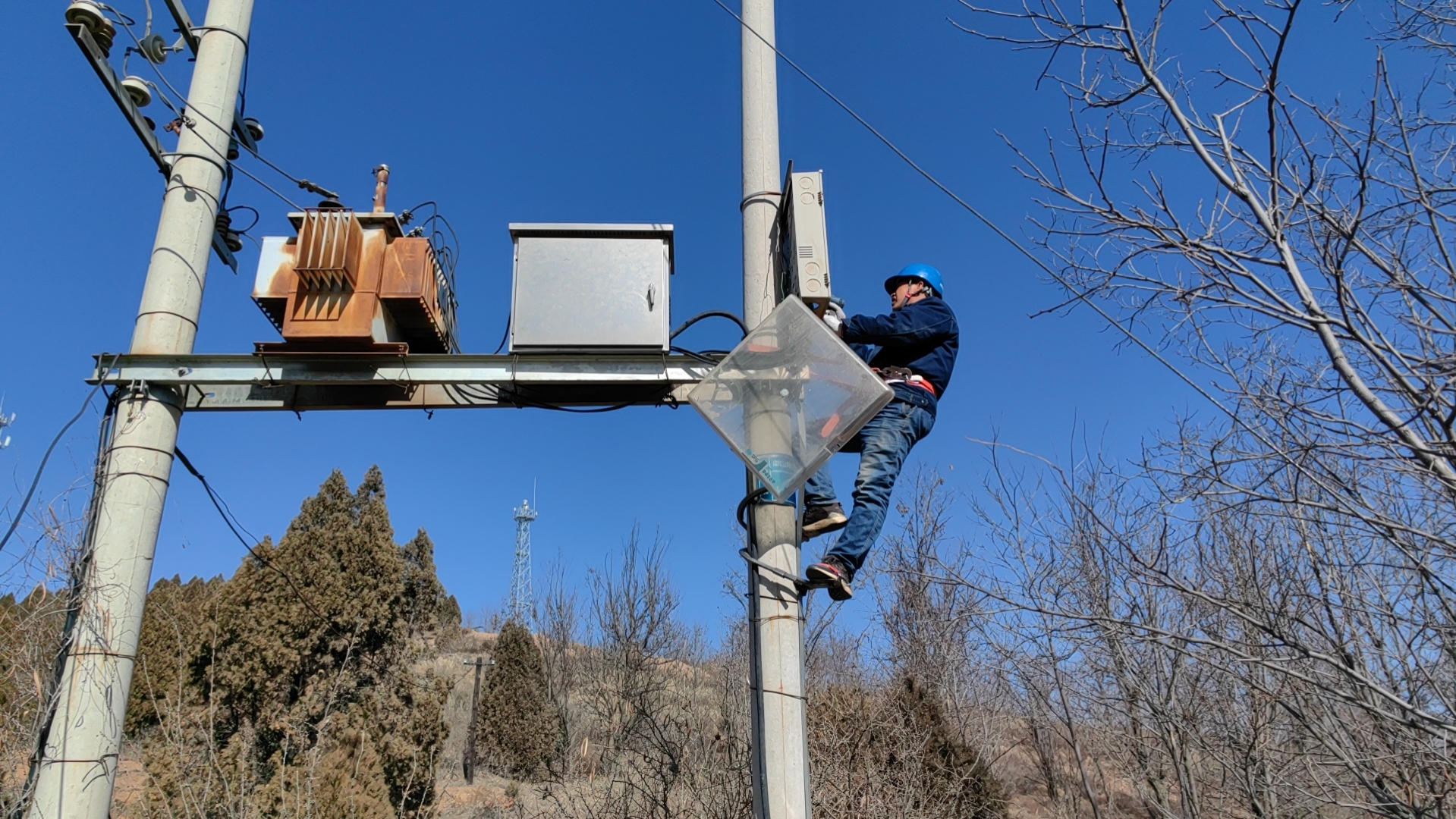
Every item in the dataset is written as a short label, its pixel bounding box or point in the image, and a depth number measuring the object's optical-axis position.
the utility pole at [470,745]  18.69
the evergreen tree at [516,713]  18.88
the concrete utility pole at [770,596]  2.90
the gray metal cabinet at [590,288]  4.25
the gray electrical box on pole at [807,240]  3.23
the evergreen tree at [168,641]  12.12
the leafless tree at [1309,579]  2.53
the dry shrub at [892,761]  8.39
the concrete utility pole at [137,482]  3.68
